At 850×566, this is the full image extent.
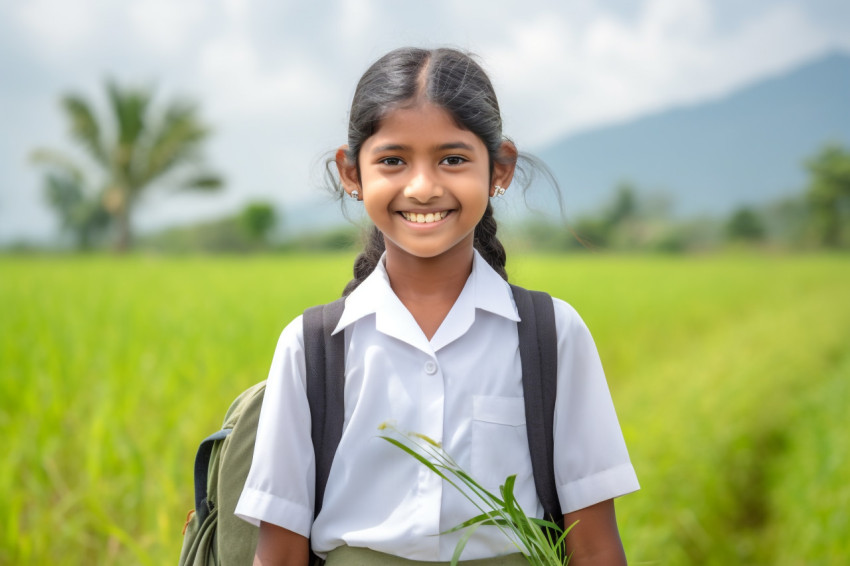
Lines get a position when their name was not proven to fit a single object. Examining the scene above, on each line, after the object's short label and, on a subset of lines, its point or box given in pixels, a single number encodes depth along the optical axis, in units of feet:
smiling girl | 4.34
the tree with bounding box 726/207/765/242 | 158.81
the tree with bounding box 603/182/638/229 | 158.51
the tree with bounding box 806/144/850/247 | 146.00
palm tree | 96.53
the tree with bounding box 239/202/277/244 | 125.80
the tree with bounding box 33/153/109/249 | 92.61
